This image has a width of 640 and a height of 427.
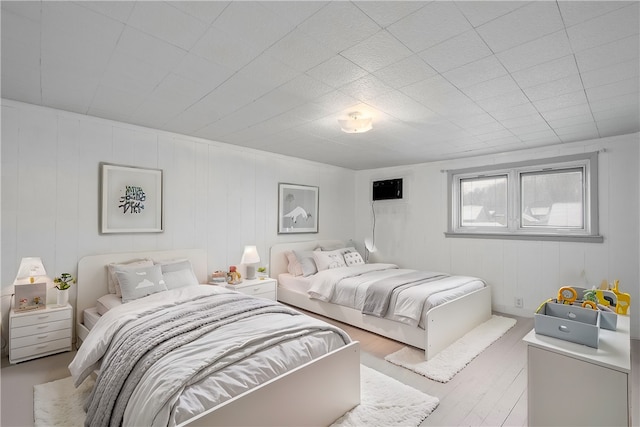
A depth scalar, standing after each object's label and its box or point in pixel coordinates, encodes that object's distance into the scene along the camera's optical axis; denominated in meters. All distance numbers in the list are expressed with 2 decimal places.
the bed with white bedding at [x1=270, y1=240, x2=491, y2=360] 3.11
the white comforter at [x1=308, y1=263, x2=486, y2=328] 3.13
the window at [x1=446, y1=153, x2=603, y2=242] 3.80
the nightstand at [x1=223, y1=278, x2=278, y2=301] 3.89
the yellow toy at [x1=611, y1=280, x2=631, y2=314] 2.27
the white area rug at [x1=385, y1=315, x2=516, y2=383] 2.68
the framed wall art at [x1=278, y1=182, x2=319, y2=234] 4.88
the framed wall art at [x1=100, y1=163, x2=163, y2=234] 3.21
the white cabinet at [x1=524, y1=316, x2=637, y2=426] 1.48
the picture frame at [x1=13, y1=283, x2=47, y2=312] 2.70
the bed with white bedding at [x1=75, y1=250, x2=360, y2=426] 1.48
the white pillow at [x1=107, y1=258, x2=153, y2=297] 3.08
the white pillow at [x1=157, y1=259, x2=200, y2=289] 3.24
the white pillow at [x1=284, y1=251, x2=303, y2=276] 4.64
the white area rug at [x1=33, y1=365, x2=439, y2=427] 2.01
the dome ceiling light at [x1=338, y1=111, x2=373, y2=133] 2.91
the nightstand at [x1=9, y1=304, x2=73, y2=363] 2.62
